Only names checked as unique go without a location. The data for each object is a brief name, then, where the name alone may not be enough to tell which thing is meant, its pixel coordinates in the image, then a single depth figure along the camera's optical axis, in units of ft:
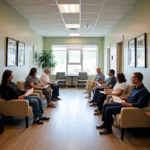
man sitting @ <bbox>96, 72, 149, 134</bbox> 11.41
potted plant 35.28
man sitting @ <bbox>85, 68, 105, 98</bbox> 25.34
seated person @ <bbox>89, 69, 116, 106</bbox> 19.39
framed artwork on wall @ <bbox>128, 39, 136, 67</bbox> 17.19
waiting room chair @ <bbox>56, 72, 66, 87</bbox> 37.14
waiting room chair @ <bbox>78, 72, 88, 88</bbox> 37.04
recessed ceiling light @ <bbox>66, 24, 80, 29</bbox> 26.61
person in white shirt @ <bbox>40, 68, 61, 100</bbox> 22.52
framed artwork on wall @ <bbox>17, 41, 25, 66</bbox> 20.25
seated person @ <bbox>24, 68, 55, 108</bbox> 18.39
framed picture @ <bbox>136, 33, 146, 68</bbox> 14.49
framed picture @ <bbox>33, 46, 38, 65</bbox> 30.33
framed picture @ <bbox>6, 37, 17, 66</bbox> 17.08
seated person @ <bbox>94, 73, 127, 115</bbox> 15.17
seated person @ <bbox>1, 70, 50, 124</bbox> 13.43
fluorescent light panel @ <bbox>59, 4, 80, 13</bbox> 17.73
